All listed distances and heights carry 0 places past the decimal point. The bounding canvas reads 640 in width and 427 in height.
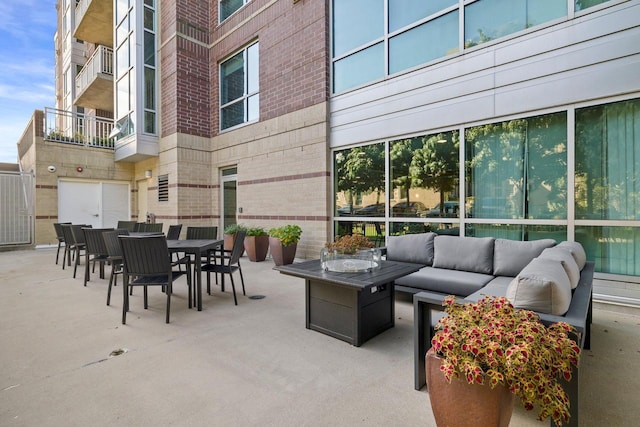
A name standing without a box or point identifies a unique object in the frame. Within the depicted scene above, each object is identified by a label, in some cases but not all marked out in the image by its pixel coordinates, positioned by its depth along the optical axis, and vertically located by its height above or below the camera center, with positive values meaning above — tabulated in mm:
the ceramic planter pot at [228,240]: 7679 -744
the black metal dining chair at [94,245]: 5193 -572
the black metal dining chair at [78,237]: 6133 -508
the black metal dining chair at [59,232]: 7264 -492
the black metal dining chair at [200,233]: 5711 -414
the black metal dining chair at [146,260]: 3475 -556
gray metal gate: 9562 +100
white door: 10422 +299
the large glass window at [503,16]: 4297 +2787
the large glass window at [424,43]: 5137 +2878
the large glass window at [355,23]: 6098 +3780
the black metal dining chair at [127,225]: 7805 -363
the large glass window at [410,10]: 5266 +3472
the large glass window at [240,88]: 8531 +3475
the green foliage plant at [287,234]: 6652 -511
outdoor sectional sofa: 1815 -602
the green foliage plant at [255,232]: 7309 -508
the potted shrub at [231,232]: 7627 -547
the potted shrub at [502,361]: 1407 -715
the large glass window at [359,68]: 6105 +2882
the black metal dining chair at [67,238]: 6534 -563
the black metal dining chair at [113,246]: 4449 -502
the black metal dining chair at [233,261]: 4156 -678
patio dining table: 3891 -504
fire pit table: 2891 -896
